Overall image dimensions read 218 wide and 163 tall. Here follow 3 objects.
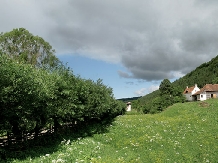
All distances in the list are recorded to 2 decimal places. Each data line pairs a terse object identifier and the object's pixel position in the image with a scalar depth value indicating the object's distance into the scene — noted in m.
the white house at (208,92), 103.50
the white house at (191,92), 123.15
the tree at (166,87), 84.69
